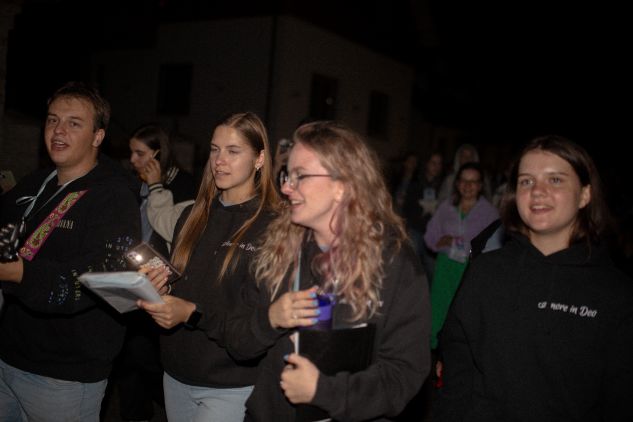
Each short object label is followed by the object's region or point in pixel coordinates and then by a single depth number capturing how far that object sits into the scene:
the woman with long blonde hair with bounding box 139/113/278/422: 2.60
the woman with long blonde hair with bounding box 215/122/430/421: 1.88
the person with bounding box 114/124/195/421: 4.39
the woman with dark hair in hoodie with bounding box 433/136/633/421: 2.17
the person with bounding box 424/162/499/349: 6.05
